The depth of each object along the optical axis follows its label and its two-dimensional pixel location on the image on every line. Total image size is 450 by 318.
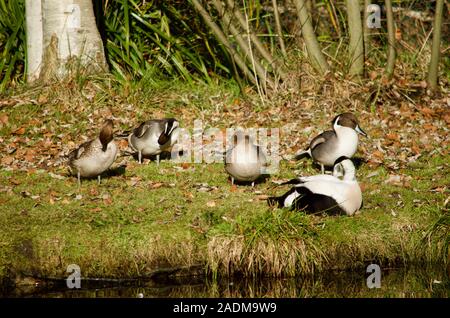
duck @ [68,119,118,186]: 18.19
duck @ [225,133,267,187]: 17.78
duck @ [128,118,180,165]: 19.70
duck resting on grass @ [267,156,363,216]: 16.30
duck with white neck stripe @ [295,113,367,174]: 18.89
